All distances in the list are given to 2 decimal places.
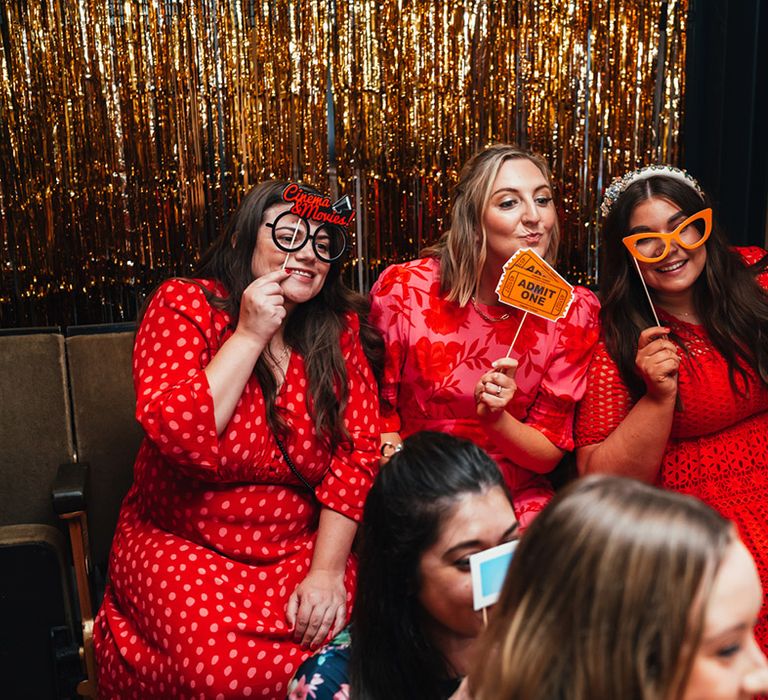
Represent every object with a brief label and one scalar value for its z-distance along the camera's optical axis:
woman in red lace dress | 1.85
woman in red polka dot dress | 1.72
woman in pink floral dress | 2.02
